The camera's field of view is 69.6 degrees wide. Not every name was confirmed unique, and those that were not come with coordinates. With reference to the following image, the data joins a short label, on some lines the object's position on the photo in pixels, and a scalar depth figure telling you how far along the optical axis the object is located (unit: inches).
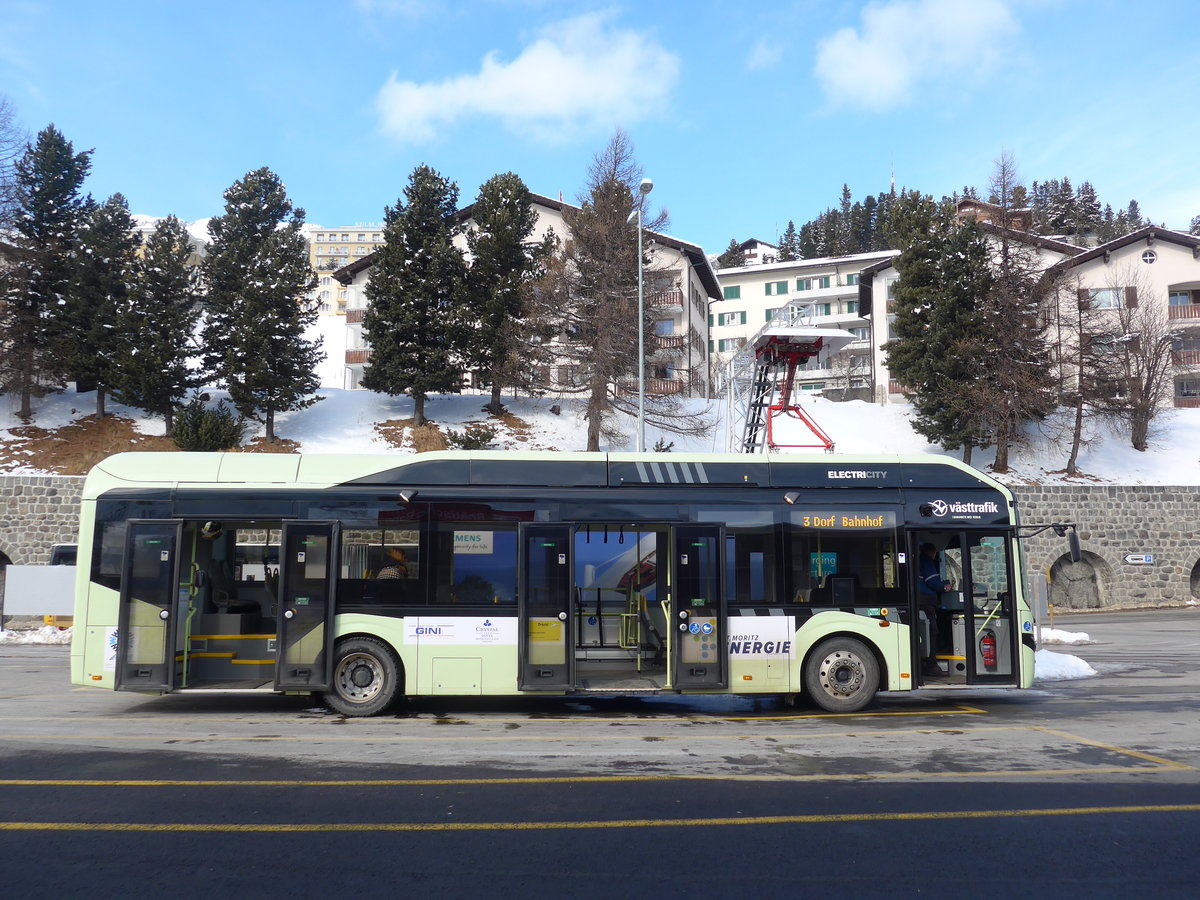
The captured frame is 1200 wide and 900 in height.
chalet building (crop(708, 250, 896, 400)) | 2775.6
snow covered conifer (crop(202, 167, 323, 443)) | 1354.6
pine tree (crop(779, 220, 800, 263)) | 4534.9
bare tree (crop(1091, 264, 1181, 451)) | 1467.8
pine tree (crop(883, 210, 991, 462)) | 1443.2
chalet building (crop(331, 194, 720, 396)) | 1349.7
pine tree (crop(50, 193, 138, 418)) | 1349.7
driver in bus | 439.8
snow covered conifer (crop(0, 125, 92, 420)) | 1336.1
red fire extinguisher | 435.5
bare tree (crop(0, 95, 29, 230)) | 1289.4
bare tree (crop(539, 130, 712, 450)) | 1285.7
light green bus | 412.8
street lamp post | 844.6
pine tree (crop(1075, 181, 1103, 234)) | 3782.0
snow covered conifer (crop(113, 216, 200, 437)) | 1304.1
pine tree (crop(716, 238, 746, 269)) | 4262.8
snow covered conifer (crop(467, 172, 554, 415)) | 1397.6
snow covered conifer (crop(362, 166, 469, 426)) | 1413.6
